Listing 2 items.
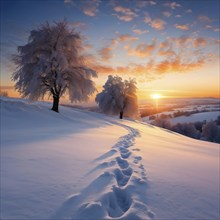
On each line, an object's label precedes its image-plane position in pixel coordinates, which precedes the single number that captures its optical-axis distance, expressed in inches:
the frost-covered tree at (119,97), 1251.8
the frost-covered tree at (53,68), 550.3
